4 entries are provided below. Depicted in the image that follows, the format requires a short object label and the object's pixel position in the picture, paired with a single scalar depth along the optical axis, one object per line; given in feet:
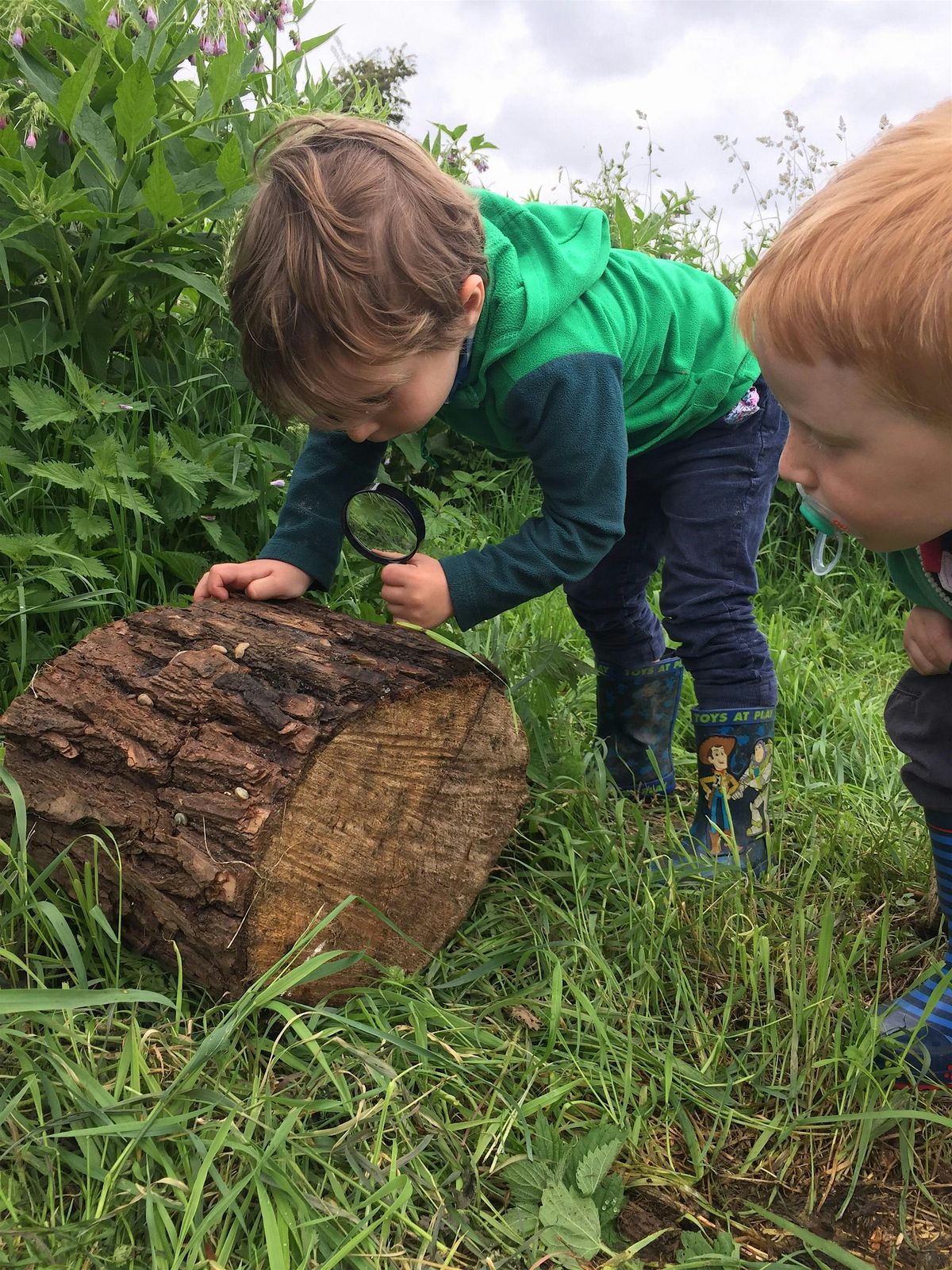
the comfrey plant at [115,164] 2.94
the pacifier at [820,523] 2.13
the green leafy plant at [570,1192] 1.92
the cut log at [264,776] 2.21
